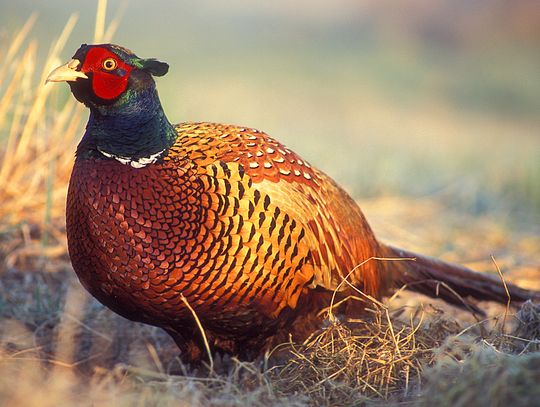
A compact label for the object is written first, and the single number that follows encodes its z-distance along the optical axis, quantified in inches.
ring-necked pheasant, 273.4
